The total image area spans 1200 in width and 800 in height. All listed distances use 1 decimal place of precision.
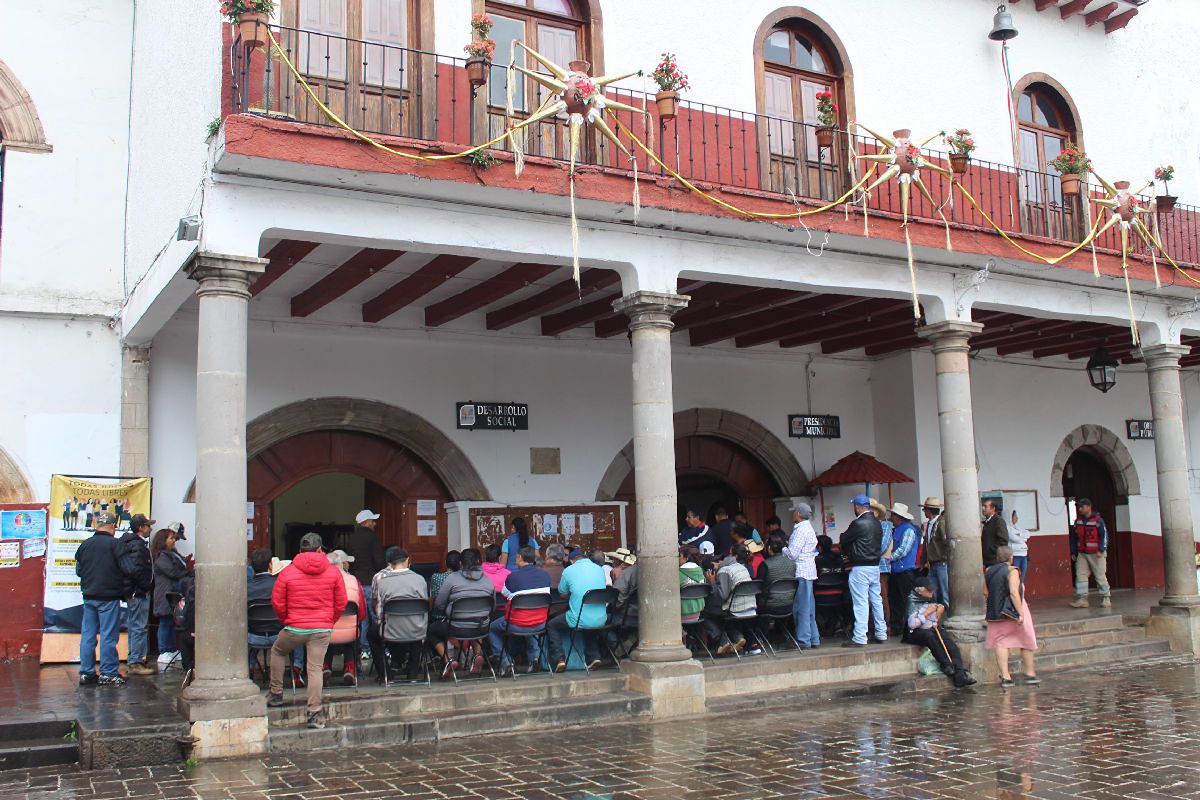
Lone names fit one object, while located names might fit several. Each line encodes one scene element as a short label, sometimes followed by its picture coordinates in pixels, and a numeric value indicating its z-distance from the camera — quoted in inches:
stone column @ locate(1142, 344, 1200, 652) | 491.5
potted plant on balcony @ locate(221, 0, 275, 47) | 297.0
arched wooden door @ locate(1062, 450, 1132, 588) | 698.8
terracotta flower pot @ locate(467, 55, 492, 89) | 327.6
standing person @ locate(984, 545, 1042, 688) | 408.5
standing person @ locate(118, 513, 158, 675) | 363.9
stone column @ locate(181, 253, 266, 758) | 289.3
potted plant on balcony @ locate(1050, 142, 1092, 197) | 457.4
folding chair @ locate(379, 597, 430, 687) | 335.0
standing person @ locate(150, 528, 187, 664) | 377.1
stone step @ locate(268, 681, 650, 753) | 297.0
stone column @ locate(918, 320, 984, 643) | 427.8
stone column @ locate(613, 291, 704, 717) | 356.5
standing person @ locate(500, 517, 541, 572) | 469.4
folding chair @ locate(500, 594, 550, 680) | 358.3
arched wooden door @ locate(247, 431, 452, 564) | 466.3
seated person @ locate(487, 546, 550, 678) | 360.8
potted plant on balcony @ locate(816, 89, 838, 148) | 411.8
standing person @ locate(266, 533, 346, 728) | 302.4
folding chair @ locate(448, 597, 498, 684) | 345.1
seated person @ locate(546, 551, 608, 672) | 368.5
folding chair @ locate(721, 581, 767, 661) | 389.1
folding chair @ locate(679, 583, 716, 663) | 382.0
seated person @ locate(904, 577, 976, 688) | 409.7
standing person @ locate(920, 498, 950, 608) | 454.0
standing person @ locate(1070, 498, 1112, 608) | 608.1
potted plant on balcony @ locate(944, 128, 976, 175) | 427.5
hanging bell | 489.7
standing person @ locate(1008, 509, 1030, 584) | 485.1
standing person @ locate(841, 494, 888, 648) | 415.2
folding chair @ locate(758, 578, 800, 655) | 396.5
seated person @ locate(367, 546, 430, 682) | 337.4
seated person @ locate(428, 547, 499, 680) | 346.9
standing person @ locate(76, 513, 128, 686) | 359.6
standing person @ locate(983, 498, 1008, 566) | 453.1
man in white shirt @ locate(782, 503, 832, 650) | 414.0
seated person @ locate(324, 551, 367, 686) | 330.3
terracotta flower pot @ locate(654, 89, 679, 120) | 362.3
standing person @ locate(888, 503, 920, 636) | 434.9
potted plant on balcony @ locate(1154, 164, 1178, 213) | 486.9
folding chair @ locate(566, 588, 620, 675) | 366.6
